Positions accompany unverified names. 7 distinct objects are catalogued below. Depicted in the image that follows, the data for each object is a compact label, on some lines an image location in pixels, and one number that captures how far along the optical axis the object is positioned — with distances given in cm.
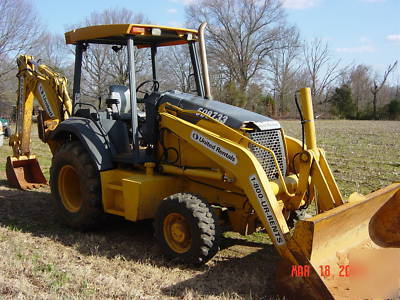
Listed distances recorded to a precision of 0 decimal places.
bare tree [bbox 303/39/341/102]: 5185
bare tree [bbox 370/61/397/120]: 4459
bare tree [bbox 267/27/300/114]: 4934
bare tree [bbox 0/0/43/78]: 3369
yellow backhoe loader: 429
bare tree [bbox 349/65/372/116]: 5292
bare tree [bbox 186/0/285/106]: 4675
